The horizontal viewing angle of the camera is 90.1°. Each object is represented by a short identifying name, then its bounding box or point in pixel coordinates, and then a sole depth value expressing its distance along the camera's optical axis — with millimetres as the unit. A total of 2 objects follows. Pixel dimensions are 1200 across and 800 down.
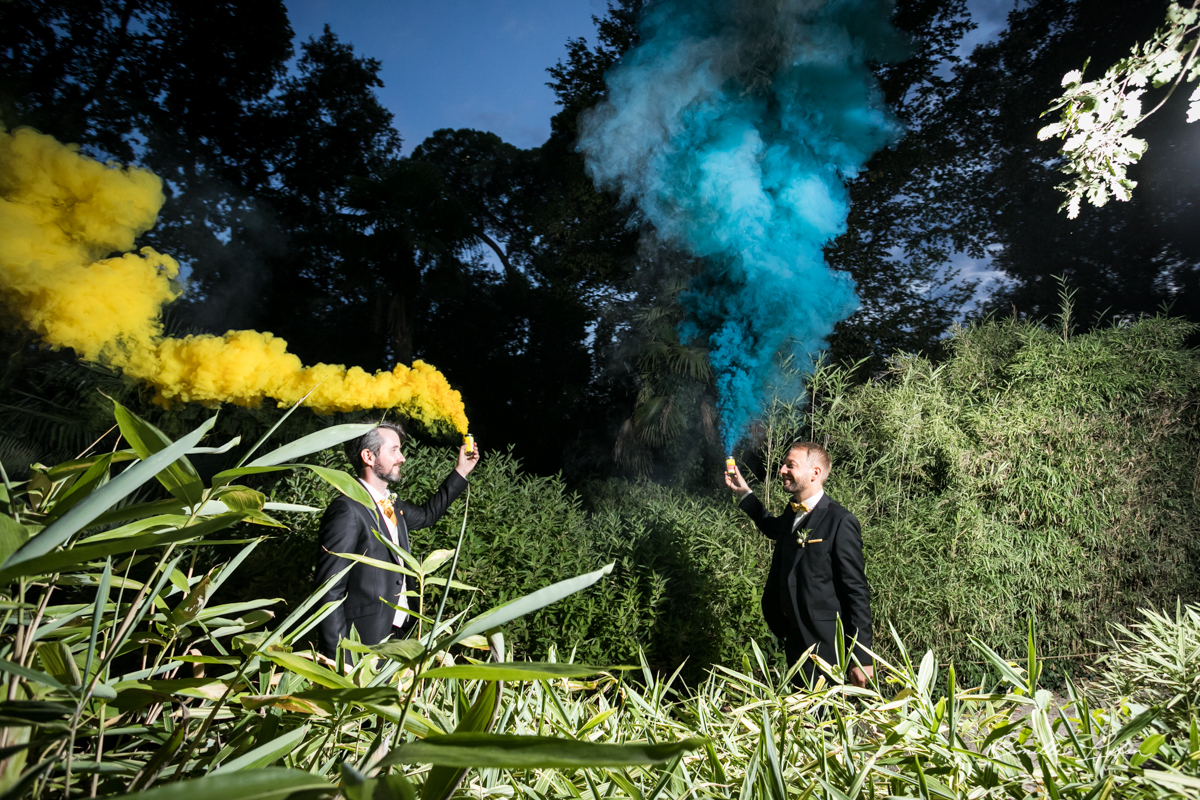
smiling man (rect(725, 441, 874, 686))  2299
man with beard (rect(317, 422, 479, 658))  1916
